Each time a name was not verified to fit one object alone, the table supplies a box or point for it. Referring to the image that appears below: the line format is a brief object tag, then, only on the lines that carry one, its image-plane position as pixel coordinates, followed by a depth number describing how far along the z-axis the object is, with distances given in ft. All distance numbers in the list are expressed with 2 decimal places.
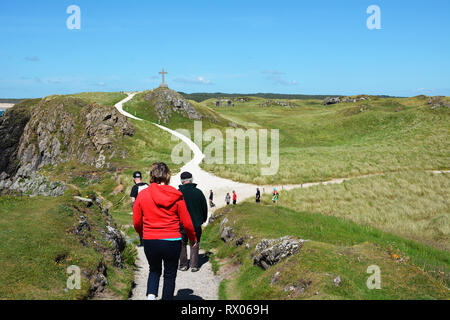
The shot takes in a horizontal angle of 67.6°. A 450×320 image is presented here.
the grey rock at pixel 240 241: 44.48
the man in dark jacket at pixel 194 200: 32.07
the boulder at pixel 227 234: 49.23
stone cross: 262.71
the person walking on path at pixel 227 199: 90.89
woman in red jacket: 20.20
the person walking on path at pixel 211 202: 90.63
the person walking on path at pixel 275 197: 93.22
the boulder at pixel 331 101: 610.40
